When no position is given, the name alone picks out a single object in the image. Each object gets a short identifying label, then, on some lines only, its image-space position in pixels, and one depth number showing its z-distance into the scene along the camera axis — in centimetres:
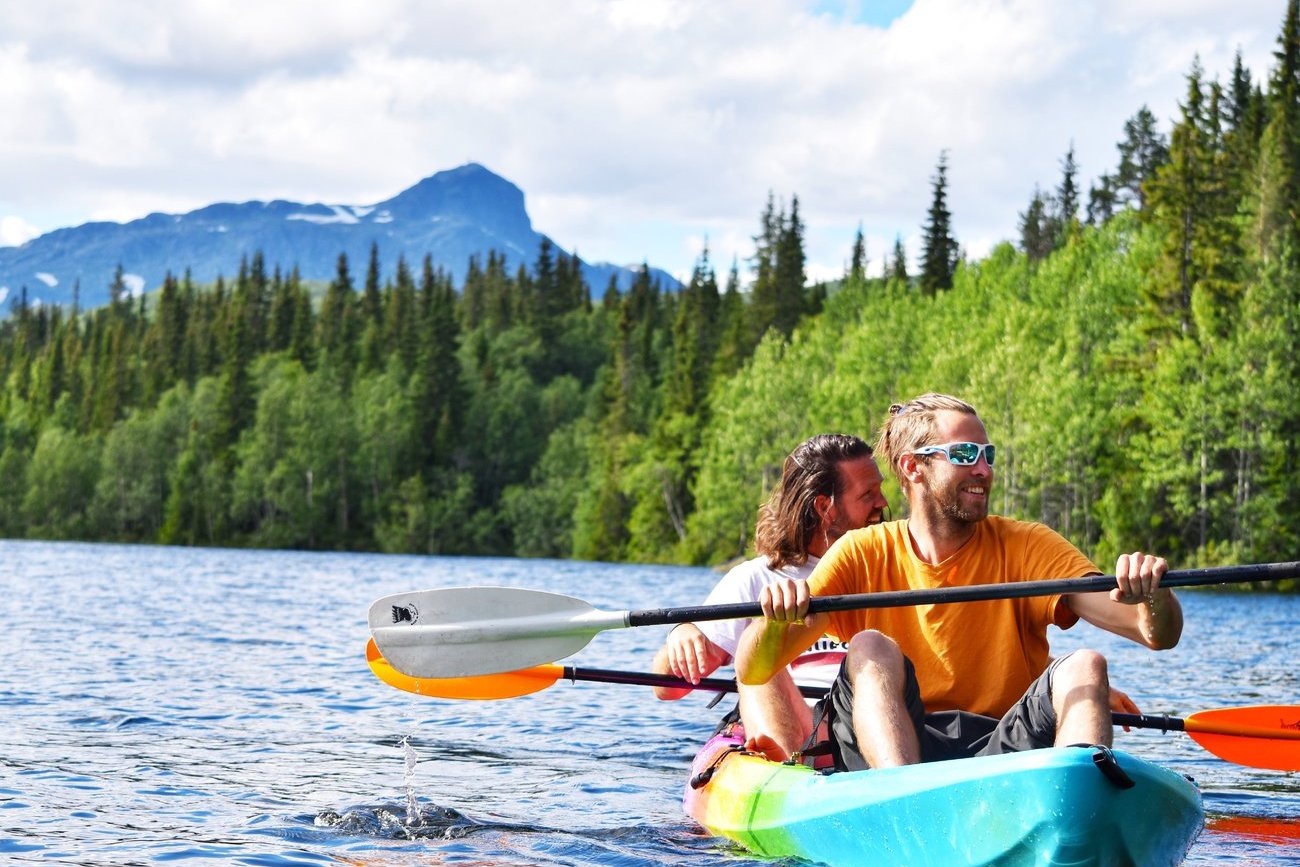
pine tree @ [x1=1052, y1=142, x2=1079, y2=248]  9025
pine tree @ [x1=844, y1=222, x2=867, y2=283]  6812
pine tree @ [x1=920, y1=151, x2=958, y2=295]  6725
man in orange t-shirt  499
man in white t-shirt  646
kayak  429
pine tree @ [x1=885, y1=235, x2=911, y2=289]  7425
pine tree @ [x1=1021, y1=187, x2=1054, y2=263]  8631
